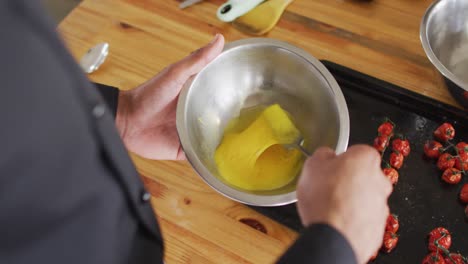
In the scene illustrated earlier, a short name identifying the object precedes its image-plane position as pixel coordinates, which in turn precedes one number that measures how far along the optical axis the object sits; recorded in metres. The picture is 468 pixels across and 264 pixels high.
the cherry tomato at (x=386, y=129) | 0.72
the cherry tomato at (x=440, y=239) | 0.62
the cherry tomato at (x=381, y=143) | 0.71
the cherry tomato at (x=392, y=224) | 0.64
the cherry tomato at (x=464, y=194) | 0.67
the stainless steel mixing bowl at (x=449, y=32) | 0.78
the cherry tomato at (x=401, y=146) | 0.71
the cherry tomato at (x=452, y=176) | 0.68
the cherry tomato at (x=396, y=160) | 0.70
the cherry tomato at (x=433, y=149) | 0.70
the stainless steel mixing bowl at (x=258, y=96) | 0.60
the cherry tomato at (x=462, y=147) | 0.70
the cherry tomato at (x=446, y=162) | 0.69
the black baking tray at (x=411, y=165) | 0.64
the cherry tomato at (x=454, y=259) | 0.61
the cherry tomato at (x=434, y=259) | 0.60
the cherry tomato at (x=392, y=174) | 0.68
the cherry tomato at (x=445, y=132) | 0.72
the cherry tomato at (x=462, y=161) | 0.69
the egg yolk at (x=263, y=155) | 0.61
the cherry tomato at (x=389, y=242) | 0.62
